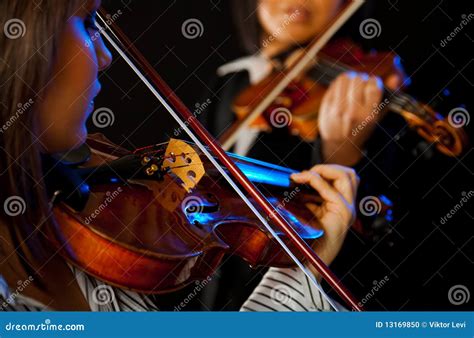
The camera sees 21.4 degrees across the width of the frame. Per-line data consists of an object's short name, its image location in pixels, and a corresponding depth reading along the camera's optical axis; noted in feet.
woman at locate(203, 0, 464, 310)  5.48
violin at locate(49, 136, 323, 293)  4.78
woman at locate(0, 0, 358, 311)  5.11
